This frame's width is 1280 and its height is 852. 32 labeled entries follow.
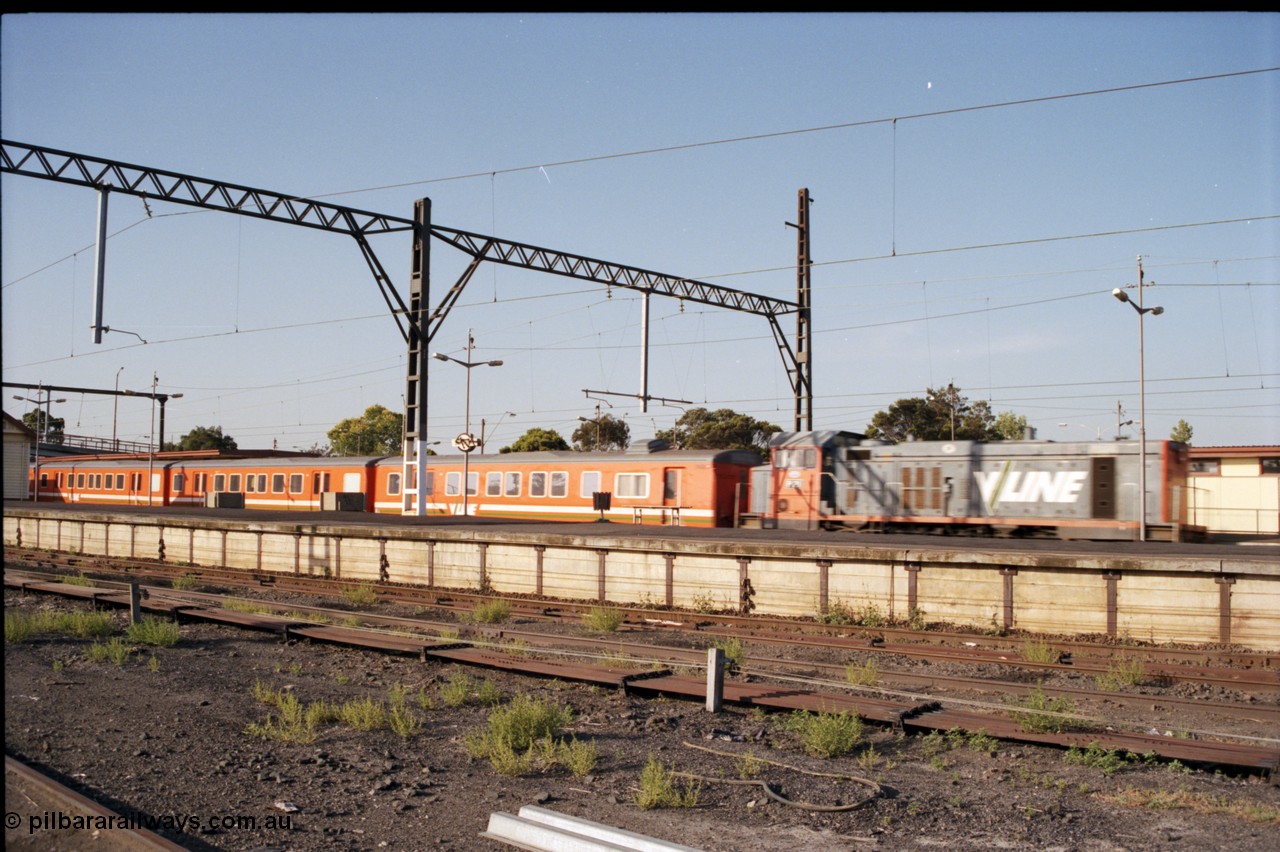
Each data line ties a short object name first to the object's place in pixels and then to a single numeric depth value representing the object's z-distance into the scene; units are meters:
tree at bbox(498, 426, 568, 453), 75.44
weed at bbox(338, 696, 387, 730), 9.18
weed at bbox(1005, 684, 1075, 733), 8.64
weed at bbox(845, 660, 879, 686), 11.27
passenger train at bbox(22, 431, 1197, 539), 22.69
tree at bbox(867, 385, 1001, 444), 71.50
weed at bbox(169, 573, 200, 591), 22.48
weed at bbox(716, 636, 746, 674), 12.06
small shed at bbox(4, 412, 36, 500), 53.37
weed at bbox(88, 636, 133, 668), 12.52
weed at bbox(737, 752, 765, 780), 7.63
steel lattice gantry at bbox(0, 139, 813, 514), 23.88
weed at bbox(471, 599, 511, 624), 17.50
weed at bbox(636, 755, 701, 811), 6.89
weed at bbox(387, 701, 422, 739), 8.98
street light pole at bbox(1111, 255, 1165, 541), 21.23
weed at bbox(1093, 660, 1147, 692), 11.34
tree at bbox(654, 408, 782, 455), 74.12
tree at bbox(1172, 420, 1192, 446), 75.62
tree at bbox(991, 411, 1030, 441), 76.04
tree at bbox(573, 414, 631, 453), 84.01
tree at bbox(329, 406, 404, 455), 96.75
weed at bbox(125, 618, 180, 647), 13.85
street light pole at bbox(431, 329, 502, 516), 33.31
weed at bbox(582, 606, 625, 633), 16.20
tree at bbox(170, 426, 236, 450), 100.00
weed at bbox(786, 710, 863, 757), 8.30
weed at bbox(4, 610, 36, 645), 13.88
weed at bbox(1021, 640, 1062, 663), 12.82
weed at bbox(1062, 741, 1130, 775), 7.62
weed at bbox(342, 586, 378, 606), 20.16
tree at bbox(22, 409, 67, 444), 85.43
